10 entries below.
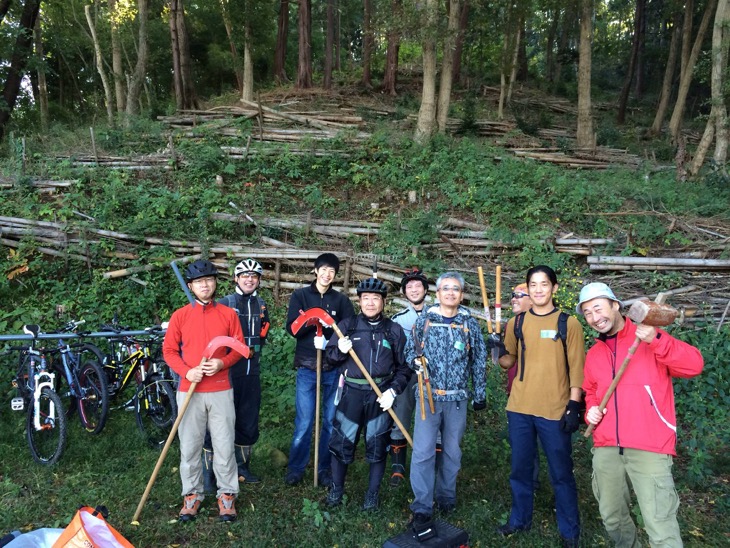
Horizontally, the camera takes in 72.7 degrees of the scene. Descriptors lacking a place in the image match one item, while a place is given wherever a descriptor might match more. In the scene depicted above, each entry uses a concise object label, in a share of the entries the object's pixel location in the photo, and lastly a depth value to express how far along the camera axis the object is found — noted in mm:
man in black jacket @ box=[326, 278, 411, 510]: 4465
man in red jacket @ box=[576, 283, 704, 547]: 3289
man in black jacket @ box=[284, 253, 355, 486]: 4984
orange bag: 3168
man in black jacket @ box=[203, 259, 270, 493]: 4945
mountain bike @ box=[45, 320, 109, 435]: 5789
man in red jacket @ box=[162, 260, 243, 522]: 4328
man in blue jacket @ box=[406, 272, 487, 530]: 4262
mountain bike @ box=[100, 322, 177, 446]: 5906
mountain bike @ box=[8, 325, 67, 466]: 5344
